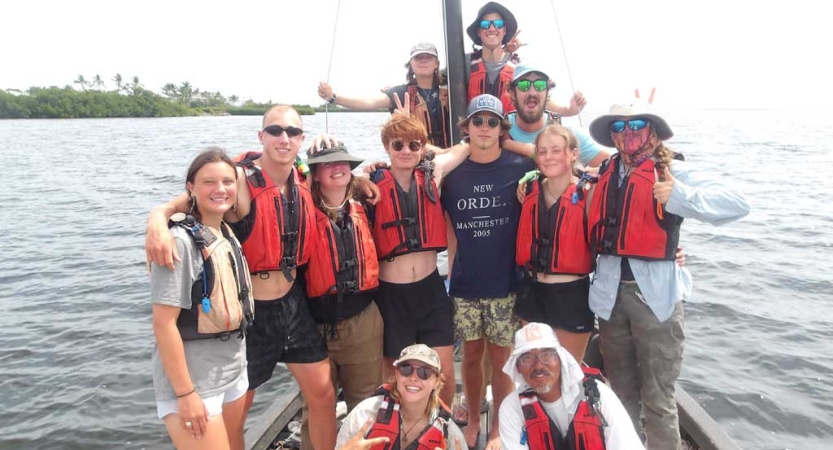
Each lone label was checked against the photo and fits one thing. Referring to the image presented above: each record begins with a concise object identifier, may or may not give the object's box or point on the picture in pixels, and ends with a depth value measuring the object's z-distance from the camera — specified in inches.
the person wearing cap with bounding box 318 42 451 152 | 178.4
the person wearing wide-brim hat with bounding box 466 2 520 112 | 174.9
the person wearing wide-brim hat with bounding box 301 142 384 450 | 134.3
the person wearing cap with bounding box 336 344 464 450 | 118.8
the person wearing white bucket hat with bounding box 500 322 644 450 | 114.4
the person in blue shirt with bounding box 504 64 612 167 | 150.0
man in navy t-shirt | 145.6
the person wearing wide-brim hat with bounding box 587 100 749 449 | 127.0
